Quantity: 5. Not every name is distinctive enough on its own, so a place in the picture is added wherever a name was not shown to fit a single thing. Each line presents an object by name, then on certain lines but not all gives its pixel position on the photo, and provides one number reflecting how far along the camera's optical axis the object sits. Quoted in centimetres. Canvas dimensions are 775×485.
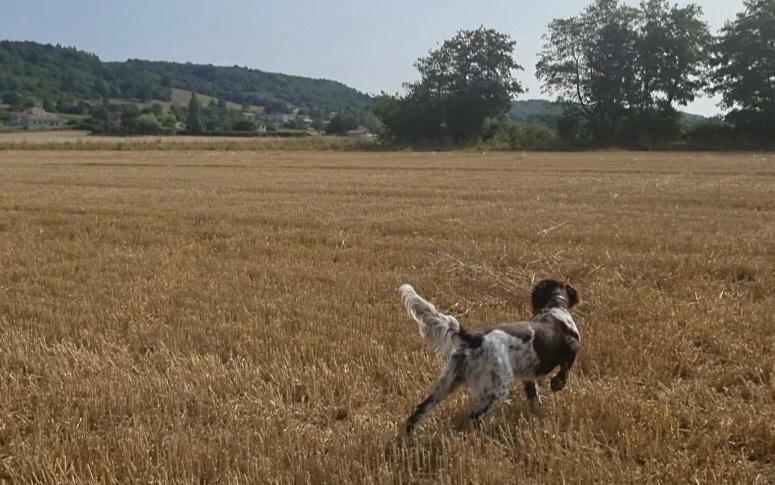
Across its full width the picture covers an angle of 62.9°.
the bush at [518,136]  6406
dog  401
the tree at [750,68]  5853
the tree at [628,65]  6469
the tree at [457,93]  7212
